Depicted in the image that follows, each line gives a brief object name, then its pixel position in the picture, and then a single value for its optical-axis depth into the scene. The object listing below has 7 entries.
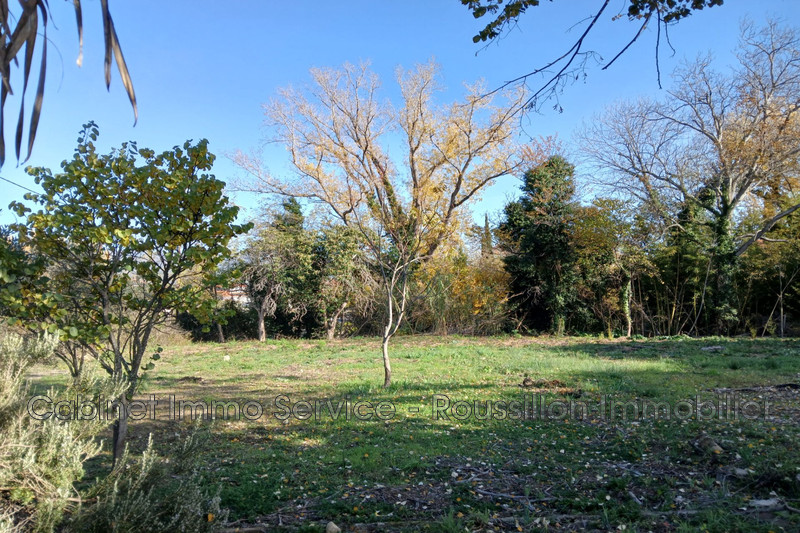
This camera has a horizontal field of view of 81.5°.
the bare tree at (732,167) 13.57
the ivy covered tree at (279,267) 15.73
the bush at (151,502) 2.10
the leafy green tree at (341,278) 15.95
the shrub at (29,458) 2.10
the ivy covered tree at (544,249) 15.12
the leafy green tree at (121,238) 3.44
